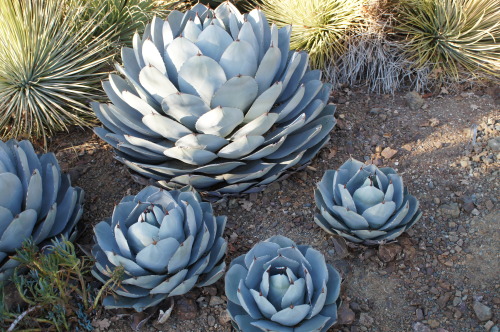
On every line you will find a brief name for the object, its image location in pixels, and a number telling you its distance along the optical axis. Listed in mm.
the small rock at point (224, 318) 1976
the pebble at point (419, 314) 1933
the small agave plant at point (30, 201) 1954
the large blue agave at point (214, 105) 2102
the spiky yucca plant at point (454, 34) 2959
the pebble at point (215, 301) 2023
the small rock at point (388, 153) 2523
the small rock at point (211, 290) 2053
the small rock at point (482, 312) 1888
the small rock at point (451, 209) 2236
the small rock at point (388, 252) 2096
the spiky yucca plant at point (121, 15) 2947
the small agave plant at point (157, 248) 1847
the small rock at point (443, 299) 1962
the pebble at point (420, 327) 1894
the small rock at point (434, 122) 2658
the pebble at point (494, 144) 2475
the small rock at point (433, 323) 1904
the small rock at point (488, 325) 1877
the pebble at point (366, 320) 1938
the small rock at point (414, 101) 2822
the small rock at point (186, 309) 1994
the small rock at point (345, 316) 1914
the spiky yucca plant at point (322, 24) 3039
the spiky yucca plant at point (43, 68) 2664
